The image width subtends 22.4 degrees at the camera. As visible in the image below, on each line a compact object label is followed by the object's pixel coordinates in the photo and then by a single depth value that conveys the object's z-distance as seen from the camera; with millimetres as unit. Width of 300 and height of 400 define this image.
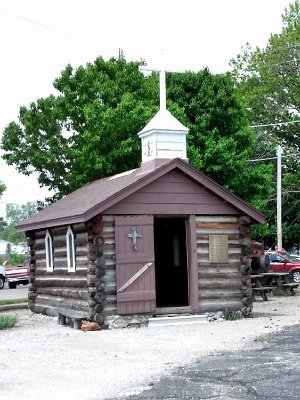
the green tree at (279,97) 47281
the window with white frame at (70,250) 18969
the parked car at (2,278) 40844
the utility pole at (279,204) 38125
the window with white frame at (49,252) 21078
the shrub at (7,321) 17803
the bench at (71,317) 17812
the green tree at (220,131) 31969
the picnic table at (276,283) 25619
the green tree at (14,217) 128250
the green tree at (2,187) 70262
